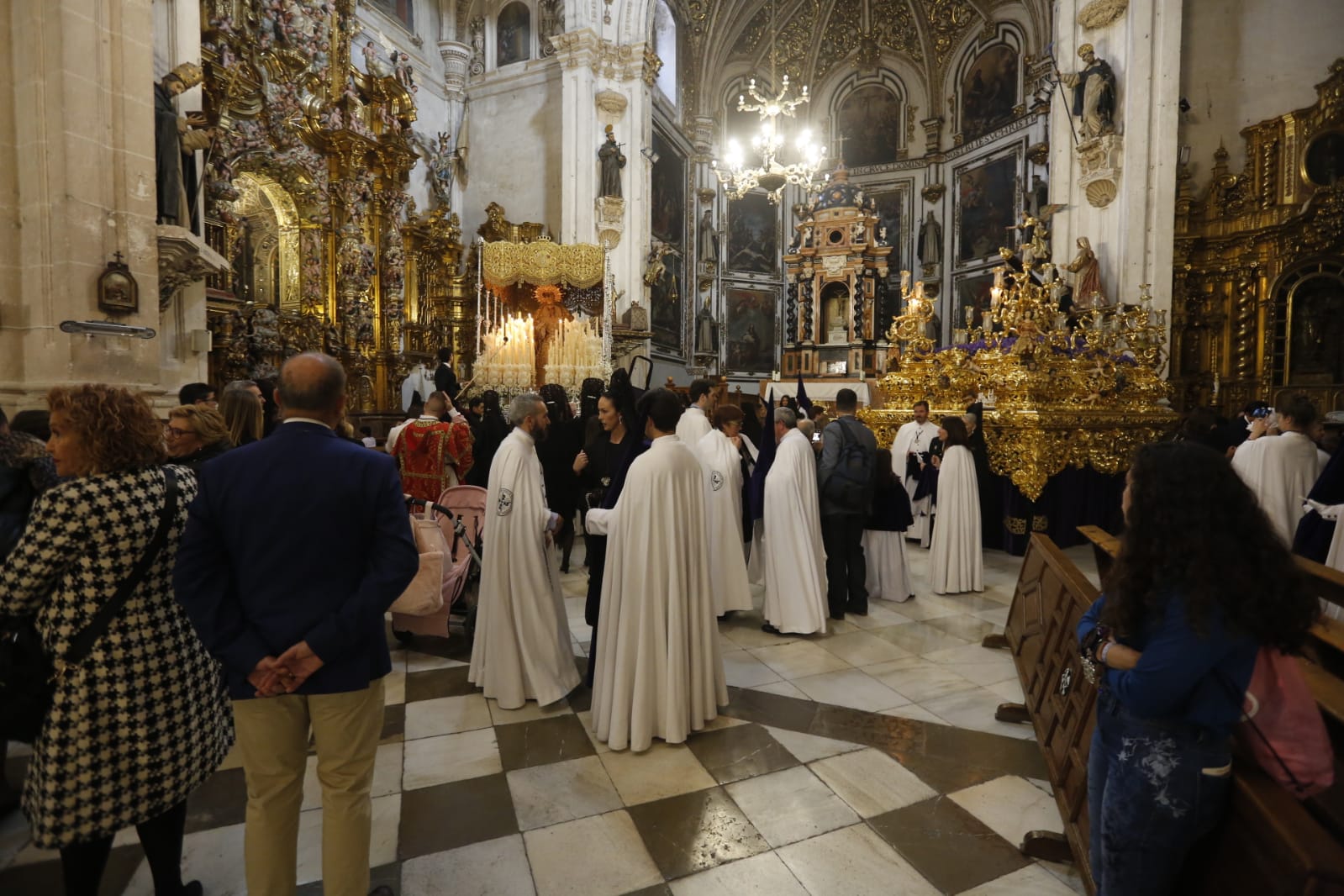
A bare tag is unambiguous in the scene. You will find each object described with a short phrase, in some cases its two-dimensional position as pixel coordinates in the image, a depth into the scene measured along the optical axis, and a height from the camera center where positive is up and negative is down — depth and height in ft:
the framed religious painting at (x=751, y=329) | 69.72 +7.58
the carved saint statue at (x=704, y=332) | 65.72 +6.79
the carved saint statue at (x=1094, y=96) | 33.09 +15.18
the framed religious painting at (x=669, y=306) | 55.06 +8.11
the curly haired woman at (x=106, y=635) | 6.13 -2.24
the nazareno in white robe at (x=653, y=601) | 10.59 -3.18
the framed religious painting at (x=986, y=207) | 58.80 +17.61
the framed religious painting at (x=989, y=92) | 59.21 +28.03
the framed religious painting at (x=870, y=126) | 68.49 +28.39
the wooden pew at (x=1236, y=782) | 4.66 -3.40
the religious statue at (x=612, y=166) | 45.70 +16.06
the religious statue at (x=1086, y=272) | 33.45 +6.53
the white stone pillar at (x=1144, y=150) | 32.12 +12.23
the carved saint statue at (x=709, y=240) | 65.57 +15.79
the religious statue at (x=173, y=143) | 20.84 +8.16
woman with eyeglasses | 9.03 -0.48
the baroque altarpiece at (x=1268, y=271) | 37.81 +7.83
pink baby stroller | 14.61 -3.51
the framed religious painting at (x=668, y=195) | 55.77 +17.71
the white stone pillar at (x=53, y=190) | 17.69 +5.52
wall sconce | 17.67 +1.88
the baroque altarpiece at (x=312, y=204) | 30.17 +10.33
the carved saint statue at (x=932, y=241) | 65.46 +15.67
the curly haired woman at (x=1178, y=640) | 4.85 -1.76
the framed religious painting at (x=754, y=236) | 69.21 +17.11
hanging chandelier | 39.40 +15.13
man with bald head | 6.04 -1.80
